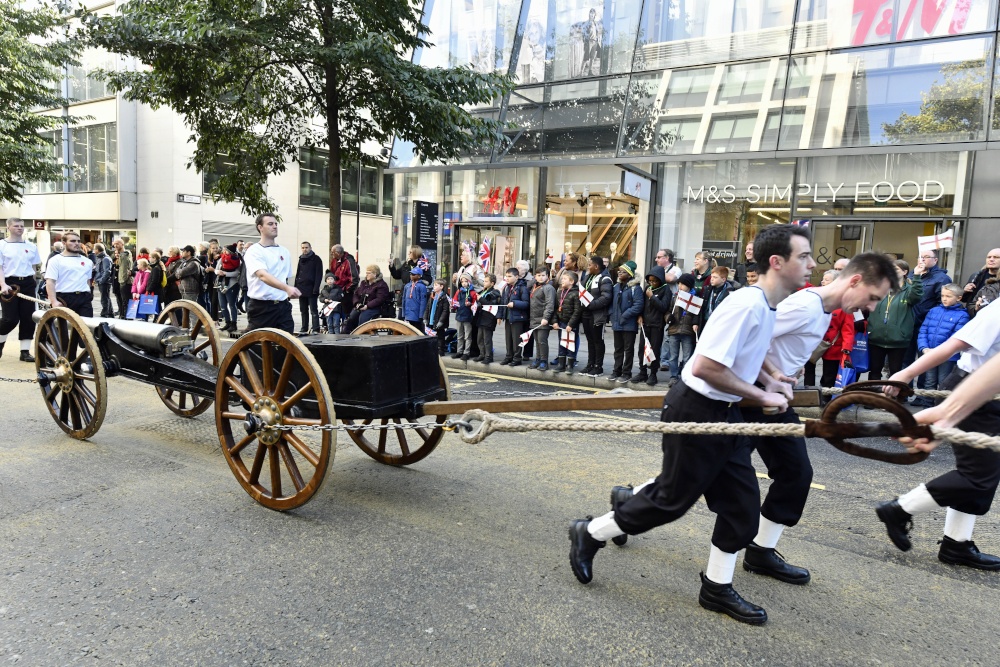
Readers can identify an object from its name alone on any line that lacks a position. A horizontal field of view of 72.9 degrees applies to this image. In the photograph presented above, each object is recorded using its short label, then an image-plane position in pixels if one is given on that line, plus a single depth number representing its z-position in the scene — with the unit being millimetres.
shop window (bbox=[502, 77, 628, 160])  15047
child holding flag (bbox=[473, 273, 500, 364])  10117
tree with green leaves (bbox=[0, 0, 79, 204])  18266
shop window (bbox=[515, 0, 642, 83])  15086
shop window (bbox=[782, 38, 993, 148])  11812
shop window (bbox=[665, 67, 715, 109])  14117
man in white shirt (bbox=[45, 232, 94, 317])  8617
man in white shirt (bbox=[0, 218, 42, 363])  8711
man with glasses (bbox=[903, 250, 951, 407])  7840
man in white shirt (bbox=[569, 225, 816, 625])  2814
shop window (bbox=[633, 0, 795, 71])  13586
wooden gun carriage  3805
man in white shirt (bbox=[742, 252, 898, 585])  3242
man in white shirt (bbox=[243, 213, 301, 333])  6594
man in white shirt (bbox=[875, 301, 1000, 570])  3355
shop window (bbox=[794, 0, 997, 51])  11914
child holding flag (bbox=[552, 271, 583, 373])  9328
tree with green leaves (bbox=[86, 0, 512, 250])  11148
